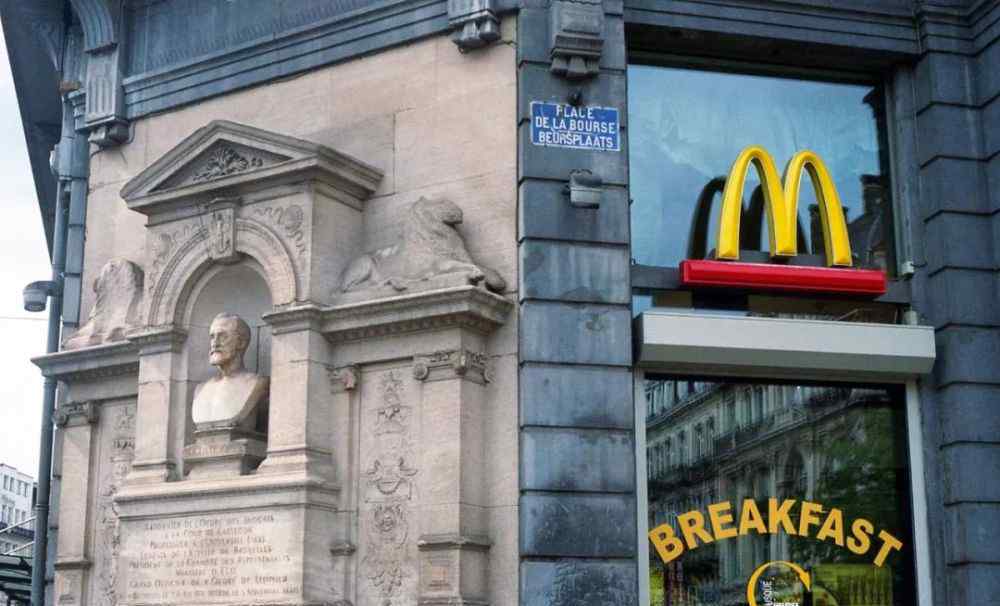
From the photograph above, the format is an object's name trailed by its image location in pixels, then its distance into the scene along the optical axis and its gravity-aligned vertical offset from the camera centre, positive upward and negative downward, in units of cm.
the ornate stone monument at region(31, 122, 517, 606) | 1374 +262
